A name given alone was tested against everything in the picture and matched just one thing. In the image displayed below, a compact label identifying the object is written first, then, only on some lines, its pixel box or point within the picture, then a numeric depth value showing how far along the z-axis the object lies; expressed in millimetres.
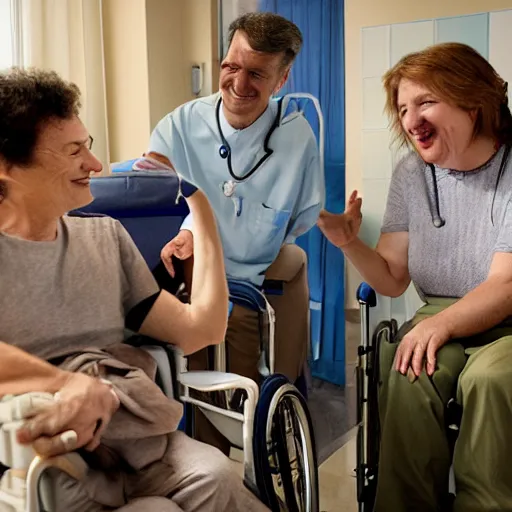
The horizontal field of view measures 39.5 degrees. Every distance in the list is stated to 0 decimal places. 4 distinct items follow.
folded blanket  1046
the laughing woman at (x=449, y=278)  1271
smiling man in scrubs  1312
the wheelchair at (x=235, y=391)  1129
